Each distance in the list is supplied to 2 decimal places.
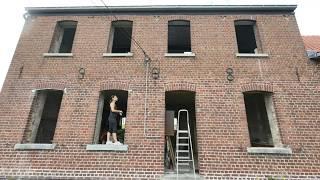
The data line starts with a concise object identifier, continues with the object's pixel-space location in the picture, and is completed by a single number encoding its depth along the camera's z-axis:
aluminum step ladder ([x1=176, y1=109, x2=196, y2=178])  7.27
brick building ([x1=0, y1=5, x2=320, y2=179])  7.07
